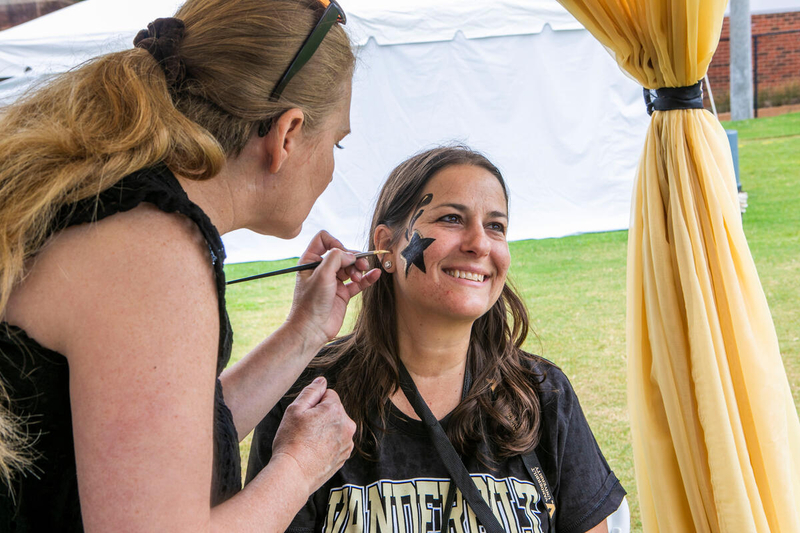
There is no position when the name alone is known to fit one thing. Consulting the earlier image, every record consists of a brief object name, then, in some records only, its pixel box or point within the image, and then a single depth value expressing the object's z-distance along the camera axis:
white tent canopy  6.45
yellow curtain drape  1.55
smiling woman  1.63
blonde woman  0.87
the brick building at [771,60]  14.38
